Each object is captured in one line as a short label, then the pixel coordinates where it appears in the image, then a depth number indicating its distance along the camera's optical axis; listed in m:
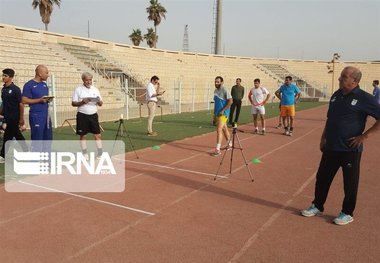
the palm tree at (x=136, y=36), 66.81
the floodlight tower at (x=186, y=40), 83.69
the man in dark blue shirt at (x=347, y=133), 4.52
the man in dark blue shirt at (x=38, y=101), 6.81
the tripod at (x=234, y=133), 6.75
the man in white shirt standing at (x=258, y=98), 12.59
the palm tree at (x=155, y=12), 61.84
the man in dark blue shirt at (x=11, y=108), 7.28
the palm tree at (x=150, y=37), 66.50
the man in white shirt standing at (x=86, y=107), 7.69
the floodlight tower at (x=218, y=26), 47.09
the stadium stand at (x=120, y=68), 18.67
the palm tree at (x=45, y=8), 42.75
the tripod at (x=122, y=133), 11.50
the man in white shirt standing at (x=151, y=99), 12.14
